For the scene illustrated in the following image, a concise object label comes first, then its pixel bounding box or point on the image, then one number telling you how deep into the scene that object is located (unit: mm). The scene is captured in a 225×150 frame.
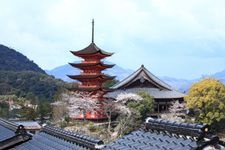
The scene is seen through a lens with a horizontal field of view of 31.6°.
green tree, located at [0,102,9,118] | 49431
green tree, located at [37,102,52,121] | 42562
